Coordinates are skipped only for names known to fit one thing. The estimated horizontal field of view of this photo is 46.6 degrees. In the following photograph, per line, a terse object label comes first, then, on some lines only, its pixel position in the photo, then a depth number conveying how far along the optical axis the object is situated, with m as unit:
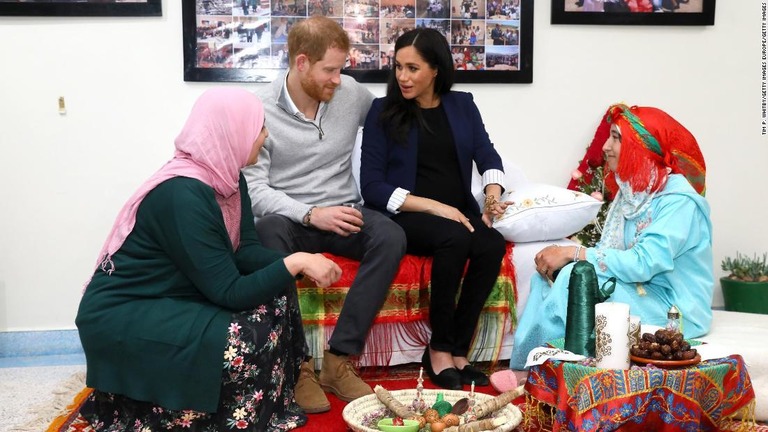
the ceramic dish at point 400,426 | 2.41
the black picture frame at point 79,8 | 3.67
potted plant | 3.89
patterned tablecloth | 2.21
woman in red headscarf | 2.75
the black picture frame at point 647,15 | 3.95
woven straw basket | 2.42
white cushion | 3.34
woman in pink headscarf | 2.35
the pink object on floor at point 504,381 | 2.94
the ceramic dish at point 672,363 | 2.24
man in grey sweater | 3.00
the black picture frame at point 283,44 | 3.78
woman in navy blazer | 3.13
